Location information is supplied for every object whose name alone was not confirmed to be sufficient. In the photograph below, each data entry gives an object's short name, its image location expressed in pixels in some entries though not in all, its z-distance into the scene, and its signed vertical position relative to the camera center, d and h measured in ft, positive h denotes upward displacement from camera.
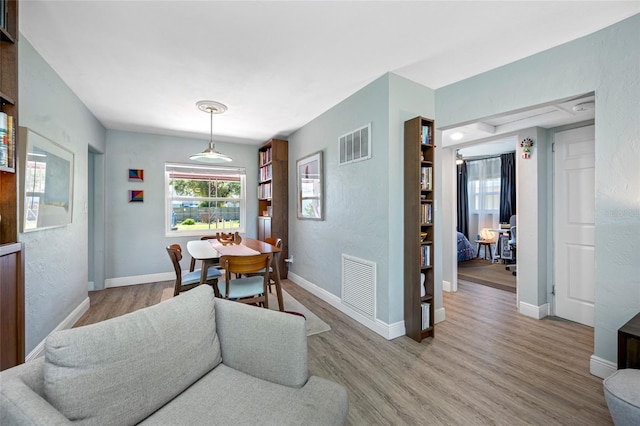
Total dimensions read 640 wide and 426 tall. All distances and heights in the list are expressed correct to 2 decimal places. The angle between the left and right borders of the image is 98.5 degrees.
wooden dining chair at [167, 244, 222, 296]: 9.11 -2.30
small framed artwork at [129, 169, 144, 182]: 14.65 +2.02
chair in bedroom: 17.74 -1.72
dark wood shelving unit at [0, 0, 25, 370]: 4.61 +0.27
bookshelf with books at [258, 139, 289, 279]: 15.34 +1.04
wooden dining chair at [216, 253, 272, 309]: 7.95 -2.20
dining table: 9.00 -1.35
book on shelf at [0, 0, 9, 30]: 4.53 +3.33
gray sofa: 3.04 -2.07
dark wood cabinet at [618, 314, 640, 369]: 4.98 -2.46
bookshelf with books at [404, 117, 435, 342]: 8.31 -0.46
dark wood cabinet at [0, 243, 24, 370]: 4.49 -1.59
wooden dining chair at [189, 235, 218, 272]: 12.08 -2.35
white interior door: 9.57 -0.39
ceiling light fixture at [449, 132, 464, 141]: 12.34 +3.50
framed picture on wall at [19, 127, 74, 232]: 6.77 +0.86
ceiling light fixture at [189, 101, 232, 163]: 10.71 +4.22
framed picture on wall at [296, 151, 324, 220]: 12.35 +1.24
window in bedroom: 22.20 +1.53
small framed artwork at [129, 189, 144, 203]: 14.70 +0.90
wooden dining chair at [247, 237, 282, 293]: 12.81 -1.34
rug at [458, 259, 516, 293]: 14.56 -3.73
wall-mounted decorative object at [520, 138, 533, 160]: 10.78 +2.61
